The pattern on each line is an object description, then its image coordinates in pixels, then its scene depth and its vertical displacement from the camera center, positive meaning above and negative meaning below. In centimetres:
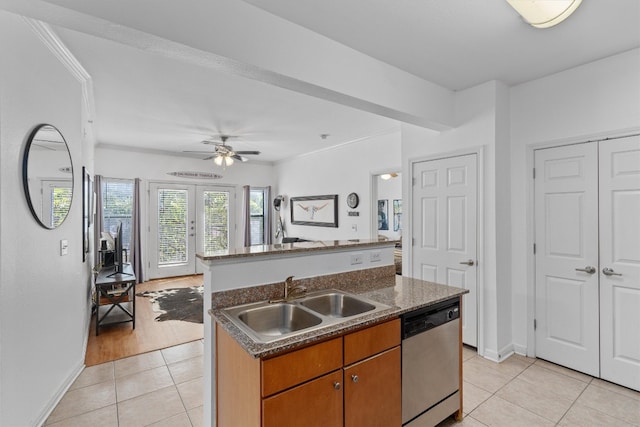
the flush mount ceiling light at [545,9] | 171 +115
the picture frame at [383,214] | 742 +0
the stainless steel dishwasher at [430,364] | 187 -95
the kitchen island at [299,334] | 139 -56
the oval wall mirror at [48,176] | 200 +27
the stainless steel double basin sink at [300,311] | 176 -59
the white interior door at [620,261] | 250 -38
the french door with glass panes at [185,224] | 657 -23
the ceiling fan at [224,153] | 507 +99
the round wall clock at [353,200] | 564 +25
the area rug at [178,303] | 436 -140
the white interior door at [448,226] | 322 -13
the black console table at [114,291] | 375 -95
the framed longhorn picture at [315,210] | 621 +8
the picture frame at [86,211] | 315 +3
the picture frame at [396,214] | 716 +0
